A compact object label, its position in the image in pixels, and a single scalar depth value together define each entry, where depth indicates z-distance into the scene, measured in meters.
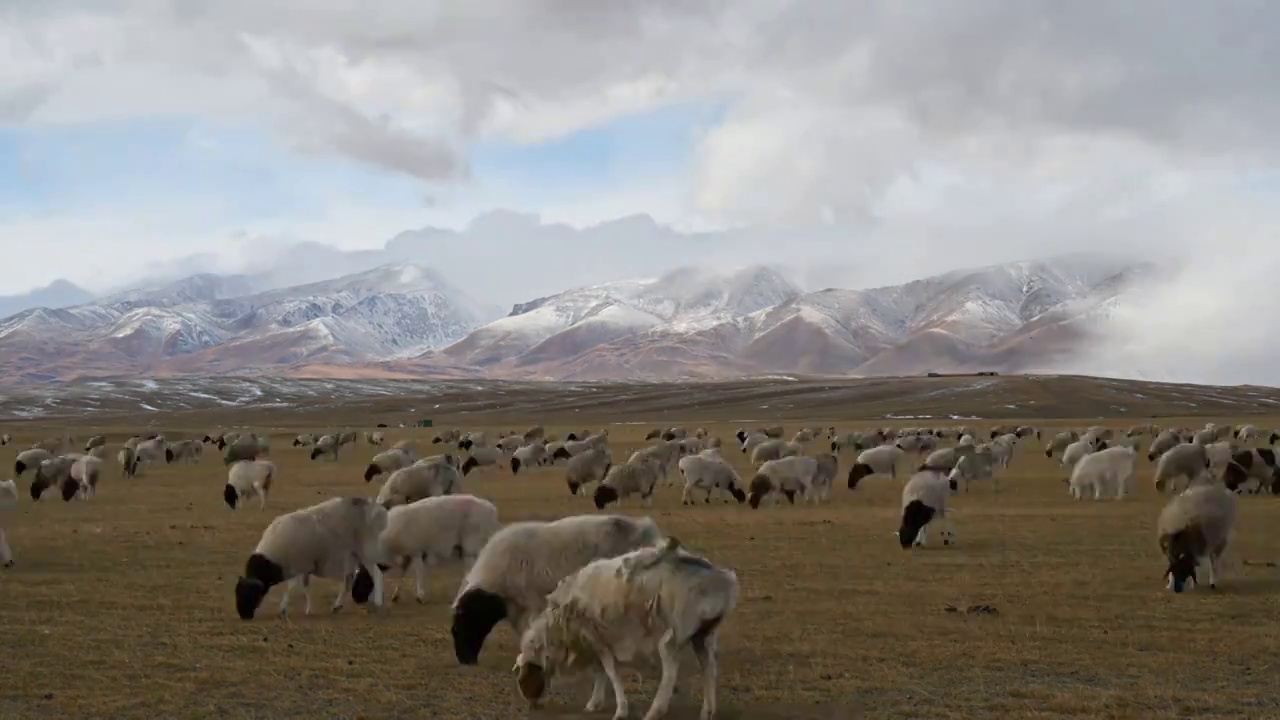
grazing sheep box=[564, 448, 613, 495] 36.50
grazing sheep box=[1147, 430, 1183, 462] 48.34
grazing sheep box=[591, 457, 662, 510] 32.97
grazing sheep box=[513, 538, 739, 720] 10.79
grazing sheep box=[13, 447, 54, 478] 45.59
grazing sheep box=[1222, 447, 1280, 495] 32.88
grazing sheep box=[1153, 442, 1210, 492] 34.16
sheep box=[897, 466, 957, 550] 23.59
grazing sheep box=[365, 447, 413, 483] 43.91
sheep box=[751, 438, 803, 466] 46.00
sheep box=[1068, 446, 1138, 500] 33.97
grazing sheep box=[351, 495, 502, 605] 17.83
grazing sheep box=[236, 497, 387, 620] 16.67
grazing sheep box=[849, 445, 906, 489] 40.66
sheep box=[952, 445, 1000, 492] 37.94
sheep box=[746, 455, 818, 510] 33.19
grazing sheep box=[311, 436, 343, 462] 62.52
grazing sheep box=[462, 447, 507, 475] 48.72
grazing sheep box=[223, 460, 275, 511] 33.41
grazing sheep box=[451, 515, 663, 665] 13.47
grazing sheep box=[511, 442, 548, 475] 50.59
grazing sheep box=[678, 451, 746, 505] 33.88
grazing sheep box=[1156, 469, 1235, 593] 18.06
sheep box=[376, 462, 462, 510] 26.05
